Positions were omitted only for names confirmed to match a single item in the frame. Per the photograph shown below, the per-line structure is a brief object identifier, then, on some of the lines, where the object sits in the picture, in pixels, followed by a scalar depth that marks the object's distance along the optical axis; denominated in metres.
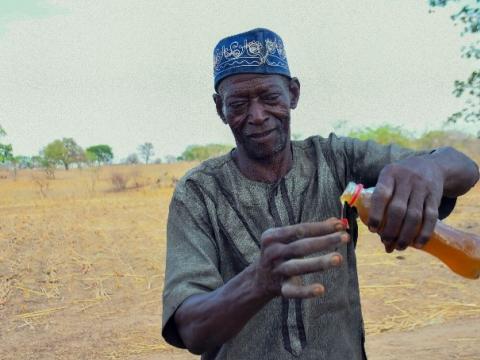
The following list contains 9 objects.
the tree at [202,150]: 41.12
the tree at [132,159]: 51.77
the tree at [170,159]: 52.97
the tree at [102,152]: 57.16
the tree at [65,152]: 40.91
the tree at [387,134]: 30.58
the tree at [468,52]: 7.00
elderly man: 1.75
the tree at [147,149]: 59.97
